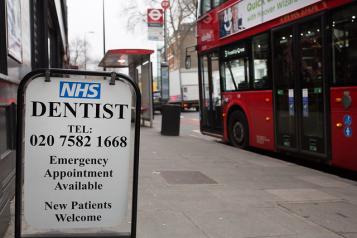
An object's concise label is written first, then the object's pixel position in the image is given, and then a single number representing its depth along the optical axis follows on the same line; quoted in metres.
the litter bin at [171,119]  16.27
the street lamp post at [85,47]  87.34
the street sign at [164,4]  26.00
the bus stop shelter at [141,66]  19.08
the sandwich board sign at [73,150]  3.67
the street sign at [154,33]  23.89
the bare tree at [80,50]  86.69
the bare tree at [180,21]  59.12
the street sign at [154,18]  24.30
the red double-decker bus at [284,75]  8.08
